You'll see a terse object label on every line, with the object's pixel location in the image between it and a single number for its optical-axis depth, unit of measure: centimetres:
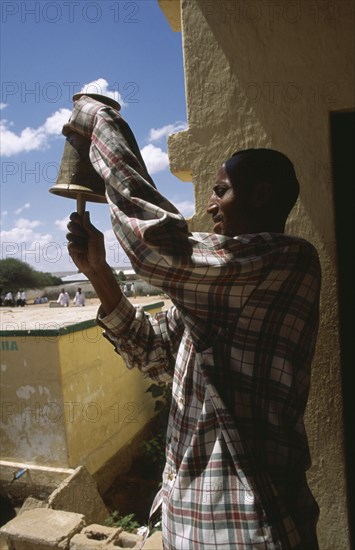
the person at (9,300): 2864
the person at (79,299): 2039
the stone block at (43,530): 332
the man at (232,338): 102
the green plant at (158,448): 497
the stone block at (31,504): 463
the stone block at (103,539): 325
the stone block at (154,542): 276
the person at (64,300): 2105
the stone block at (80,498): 427
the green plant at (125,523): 421
